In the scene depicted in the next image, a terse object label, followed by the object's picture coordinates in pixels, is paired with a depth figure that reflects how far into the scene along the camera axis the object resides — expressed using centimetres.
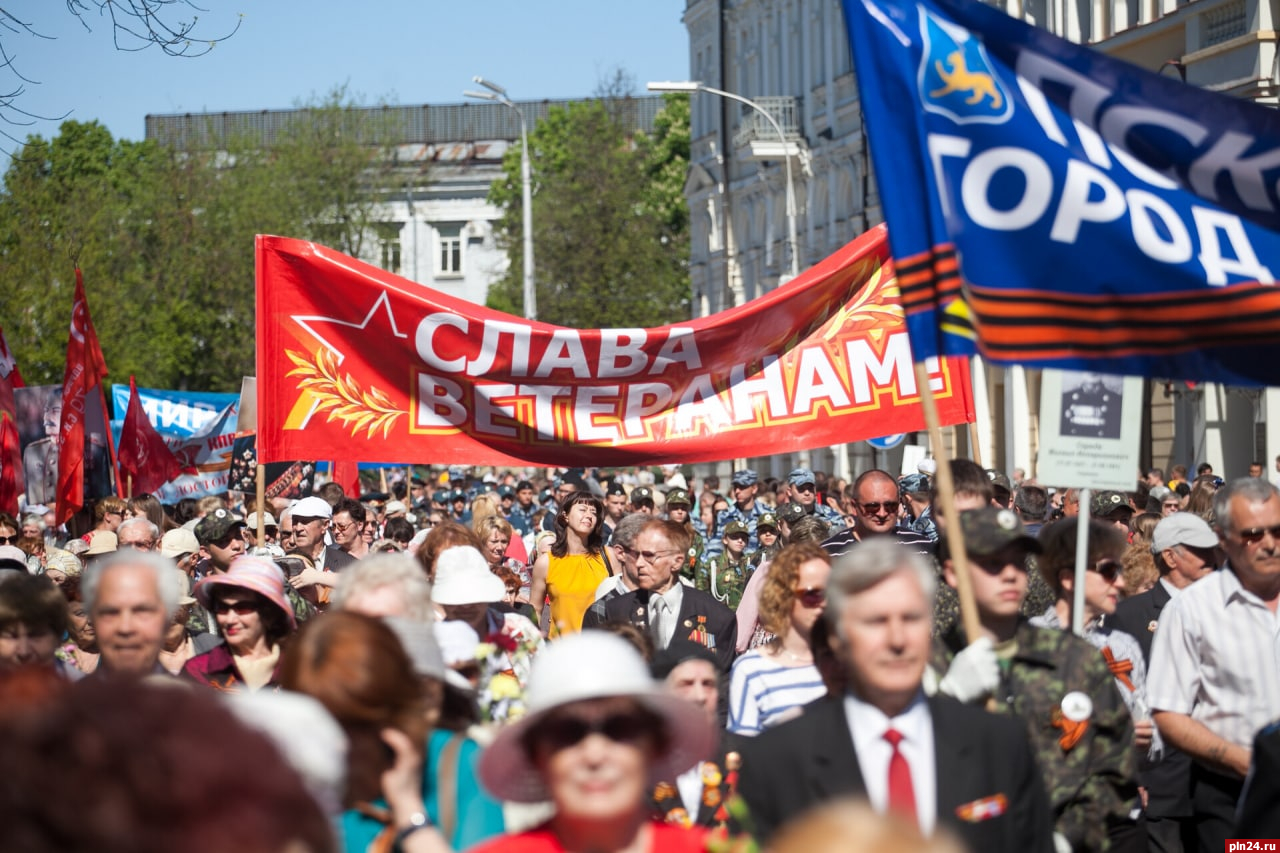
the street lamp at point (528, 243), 4988
